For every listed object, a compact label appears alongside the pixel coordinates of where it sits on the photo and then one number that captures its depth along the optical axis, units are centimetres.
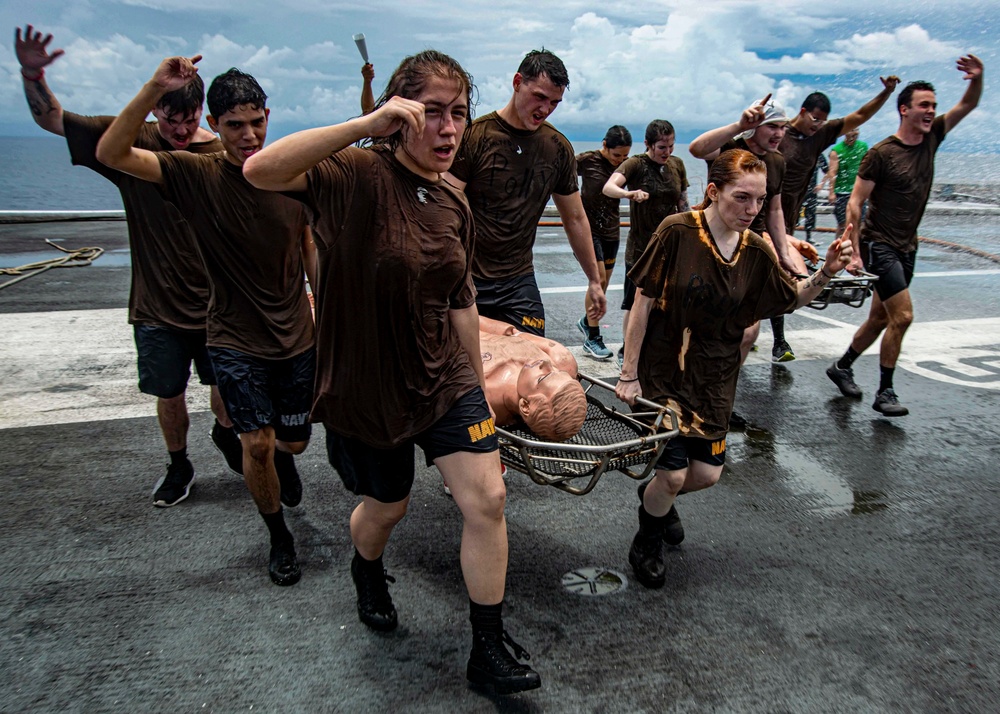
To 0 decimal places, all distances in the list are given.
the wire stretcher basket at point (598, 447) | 267
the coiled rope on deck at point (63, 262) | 973
